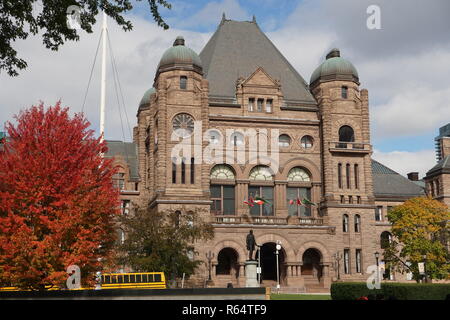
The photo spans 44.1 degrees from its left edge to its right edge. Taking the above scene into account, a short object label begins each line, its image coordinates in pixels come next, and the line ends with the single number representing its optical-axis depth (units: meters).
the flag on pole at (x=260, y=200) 58.84
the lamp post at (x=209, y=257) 55.78
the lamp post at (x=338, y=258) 59.12
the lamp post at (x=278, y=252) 54.46
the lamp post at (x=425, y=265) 55.06
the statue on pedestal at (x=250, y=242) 39.81
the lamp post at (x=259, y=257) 56.05
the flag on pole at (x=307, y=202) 60.49
